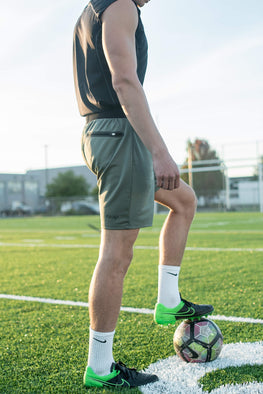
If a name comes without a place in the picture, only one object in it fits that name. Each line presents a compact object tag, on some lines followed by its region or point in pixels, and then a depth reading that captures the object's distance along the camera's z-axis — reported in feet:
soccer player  6.32
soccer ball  7.56
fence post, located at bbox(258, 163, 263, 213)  100.68
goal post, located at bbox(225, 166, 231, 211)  110.78
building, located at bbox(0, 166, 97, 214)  198.08
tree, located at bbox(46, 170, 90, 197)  189.16
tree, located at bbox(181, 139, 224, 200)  112.98
